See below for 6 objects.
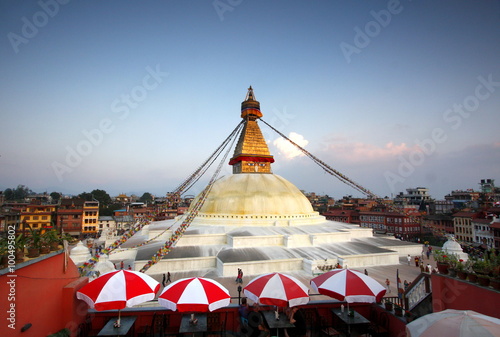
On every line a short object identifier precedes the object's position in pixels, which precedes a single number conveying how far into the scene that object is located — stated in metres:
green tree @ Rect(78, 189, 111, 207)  77.90
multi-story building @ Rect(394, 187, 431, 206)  91.11
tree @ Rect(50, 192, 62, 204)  110.93
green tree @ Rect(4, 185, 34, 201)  108.95
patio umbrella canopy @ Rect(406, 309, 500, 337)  3.87
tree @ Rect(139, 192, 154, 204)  145.88
